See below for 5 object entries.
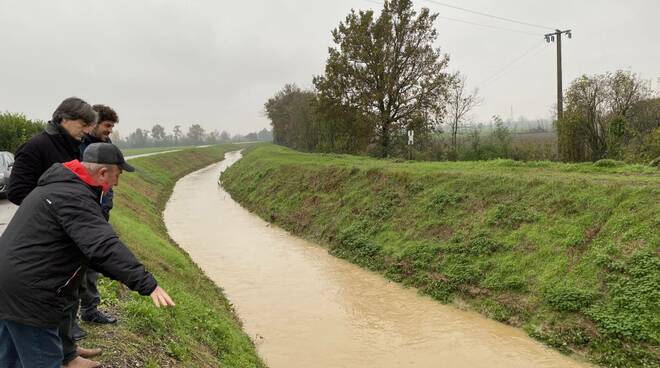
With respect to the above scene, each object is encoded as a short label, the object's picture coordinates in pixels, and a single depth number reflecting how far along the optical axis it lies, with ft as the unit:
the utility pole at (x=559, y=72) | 70.44
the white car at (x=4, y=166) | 46.50
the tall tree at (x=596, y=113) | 66.90
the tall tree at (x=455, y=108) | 97.04
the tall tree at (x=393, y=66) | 94.43
